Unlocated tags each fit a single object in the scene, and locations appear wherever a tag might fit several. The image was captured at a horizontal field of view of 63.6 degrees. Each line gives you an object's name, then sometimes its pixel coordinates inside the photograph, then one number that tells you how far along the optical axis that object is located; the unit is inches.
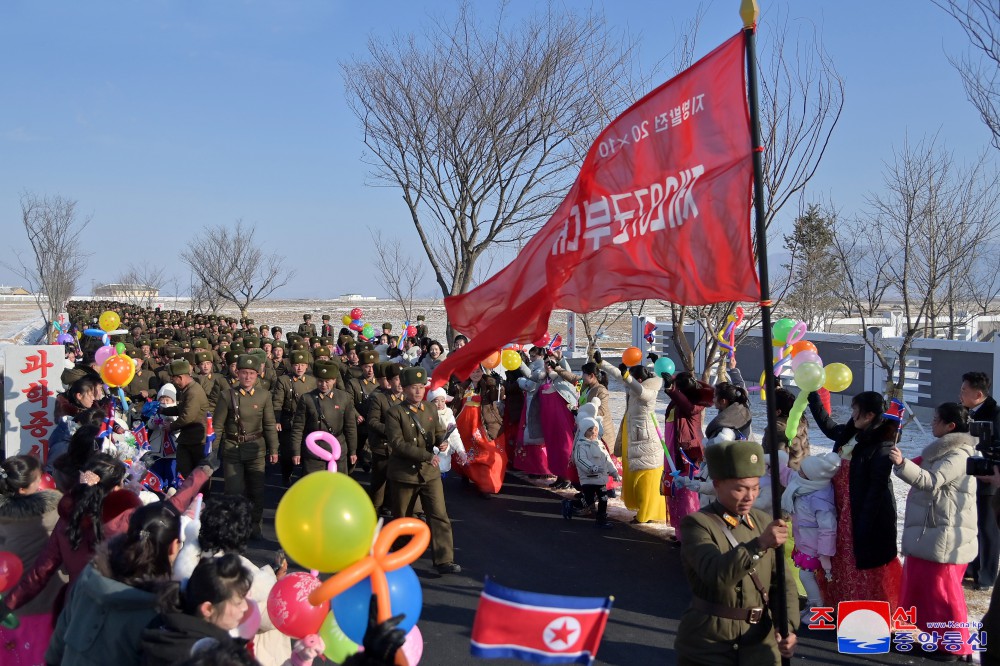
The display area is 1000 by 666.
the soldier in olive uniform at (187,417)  332.5
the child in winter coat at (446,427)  300.4
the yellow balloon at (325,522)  109.6
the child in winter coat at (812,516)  228.8
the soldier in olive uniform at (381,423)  313.9
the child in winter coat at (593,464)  330.6
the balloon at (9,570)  157.0
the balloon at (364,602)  118.3
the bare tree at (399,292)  1123.9
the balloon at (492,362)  385.9
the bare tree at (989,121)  278.4
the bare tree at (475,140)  589.9
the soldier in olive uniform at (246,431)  323.9
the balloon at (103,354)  390.3
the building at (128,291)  2157.4
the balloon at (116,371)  325.4
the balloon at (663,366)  373.7
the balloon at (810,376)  233.6
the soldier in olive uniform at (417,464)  282.7
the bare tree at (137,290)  2121.6
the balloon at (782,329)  307.7
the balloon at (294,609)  126.1
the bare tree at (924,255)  442.9
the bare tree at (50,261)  1114.5
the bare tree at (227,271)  1440.7
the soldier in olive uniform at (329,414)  357.1
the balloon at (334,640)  126.0
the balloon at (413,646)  128.0
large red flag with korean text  155.1
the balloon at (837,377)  250.8
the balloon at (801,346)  292.4
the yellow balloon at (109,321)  557.0
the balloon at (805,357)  279.8
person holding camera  249.6
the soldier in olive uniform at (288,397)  401.7
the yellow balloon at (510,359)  415.2
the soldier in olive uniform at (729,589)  132.6
